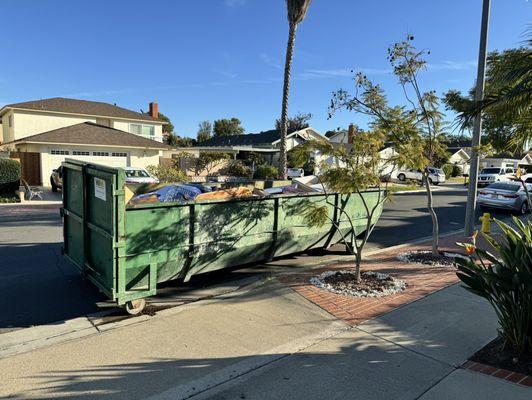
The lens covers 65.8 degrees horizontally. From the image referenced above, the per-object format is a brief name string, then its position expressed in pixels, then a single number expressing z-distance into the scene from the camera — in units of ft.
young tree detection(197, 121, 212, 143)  254.37
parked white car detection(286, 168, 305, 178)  114.21
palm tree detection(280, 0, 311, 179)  58.75
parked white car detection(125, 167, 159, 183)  67.10
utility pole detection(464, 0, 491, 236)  29.22
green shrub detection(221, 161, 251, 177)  116.06
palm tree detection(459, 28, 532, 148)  15.93
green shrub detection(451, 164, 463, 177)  175.42
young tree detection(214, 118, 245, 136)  260.09
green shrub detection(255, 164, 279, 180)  111.88
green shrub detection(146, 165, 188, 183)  76.51
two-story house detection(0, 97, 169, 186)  82.58
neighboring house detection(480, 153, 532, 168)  203.21
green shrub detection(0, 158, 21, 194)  63.62
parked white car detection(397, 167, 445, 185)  129.73
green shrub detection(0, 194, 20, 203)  61.11
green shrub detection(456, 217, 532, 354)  12.68
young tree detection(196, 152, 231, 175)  110.83
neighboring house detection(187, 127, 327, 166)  124.47
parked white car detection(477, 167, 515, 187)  114.01
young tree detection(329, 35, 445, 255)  21.74
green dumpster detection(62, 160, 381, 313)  16.02
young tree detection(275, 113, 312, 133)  218.07
